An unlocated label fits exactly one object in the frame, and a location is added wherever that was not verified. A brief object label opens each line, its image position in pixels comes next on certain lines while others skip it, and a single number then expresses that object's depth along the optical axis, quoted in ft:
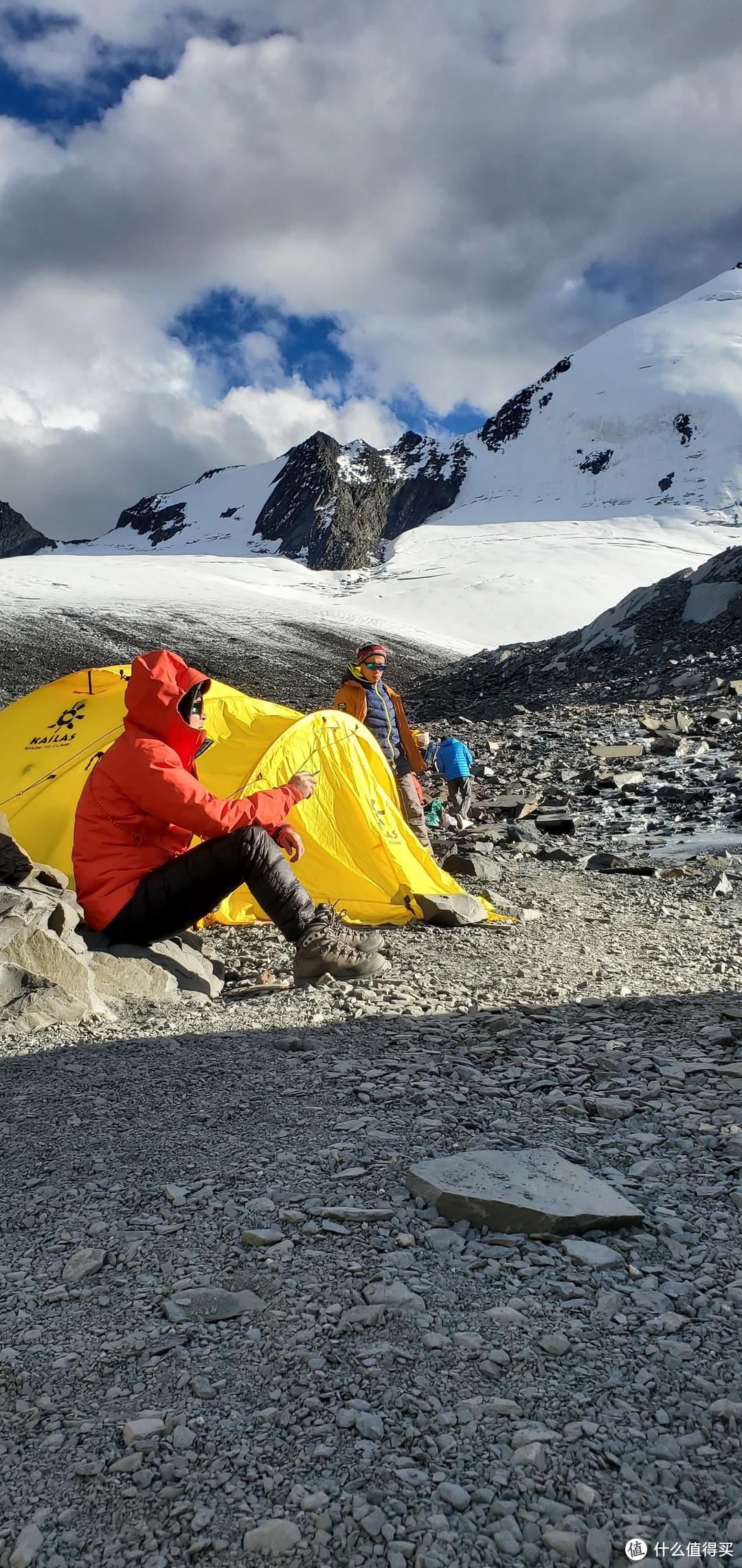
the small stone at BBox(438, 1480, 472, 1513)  6.11
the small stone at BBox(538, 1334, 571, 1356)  7.43
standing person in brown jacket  31.99
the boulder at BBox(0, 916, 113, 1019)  16.34
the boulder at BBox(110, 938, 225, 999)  18.72
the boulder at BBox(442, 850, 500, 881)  29.68
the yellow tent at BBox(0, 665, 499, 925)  24.52
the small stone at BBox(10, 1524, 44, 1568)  5.88
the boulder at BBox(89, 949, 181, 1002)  17.60
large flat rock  9.04
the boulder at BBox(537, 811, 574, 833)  40.14
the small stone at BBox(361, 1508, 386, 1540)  5.95
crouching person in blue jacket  43.01
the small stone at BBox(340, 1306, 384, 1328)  7.91
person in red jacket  18.13
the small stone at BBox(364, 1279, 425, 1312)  8.07
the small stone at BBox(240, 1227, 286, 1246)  9.16
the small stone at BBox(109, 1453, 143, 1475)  6.49
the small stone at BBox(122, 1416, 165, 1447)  6.73
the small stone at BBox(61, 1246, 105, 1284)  8.79
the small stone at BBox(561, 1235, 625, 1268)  8.50
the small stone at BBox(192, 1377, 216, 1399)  7.16
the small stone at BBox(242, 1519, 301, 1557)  5.88
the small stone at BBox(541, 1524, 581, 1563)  5.71
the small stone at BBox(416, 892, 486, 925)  23.08
